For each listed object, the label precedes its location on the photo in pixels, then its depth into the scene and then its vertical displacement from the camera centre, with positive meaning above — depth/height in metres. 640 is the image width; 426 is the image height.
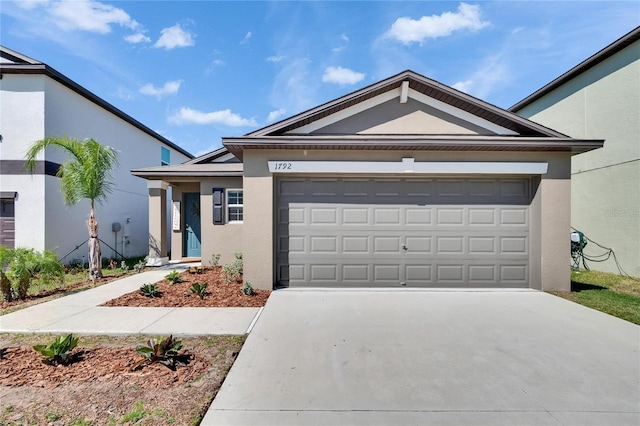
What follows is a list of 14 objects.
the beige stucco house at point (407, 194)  6.68 +0.42
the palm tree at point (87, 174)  8.16 +1.02
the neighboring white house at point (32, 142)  9.52 +2.06
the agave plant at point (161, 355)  3.41 -1.71
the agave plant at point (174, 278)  7.46 -1.73
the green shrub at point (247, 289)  6.32 -1.71
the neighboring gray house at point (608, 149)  8.82 +2.02
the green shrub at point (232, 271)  7.64 -1.60
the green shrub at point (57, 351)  3.43 -1.67
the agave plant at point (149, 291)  6.30 -1.74
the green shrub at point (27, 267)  6.22 -1.27
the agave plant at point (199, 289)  6.25 -1.70
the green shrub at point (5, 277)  6.04 -1.39
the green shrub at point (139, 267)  9.71 -1.92
